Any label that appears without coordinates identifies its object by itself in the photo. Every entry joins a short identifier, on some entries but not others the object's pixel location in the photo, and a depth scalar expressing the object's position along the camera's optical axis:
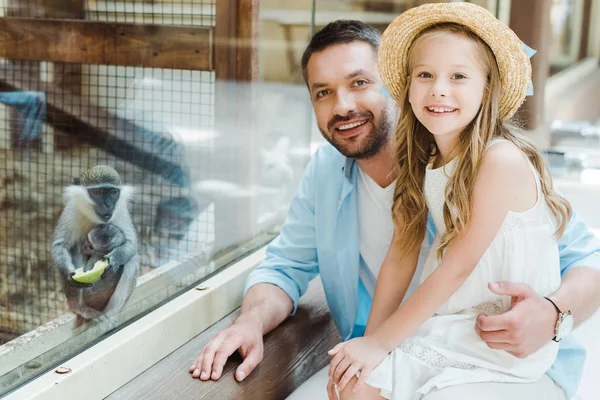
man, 1.87
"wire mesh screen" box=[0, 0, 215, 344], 2.09
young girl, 1.49
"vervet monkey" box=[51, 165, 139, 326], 1.64
